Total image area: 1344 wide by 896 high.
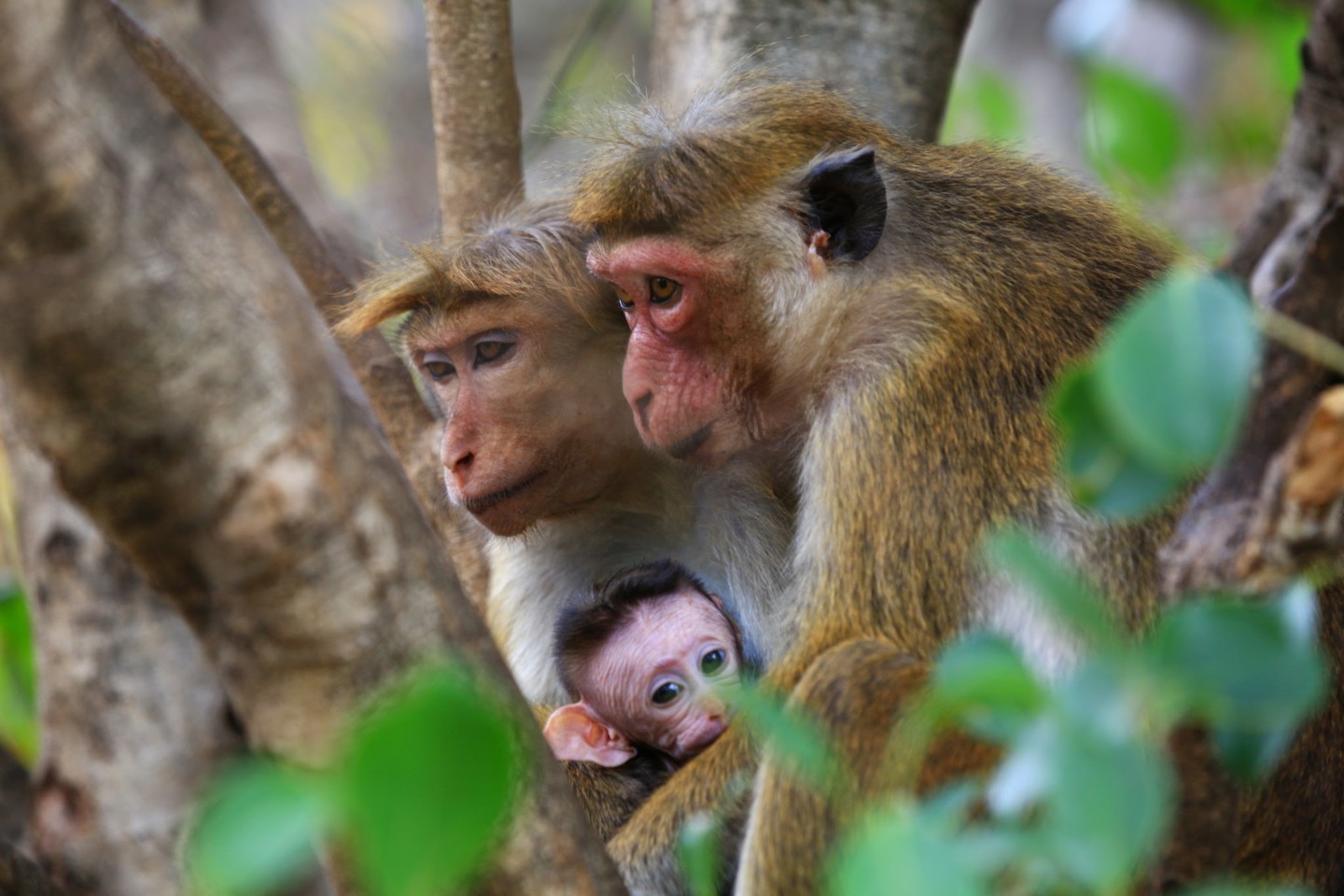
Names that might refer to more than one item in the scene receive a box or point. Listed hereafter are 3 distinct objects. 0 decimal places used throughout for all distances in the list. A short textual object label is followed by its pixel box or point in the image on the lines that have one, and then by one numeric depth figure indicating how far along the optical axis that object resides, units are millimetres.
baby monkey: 4465
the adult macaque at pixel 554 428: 4462
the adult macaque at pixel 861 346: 4361
